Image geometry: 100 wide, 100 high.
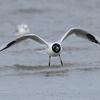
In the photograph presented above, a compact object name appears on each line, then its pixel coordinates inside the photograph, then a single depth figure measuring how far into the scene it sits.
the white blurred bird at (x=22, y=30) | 36.47
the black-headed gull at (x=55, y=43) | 19.45
